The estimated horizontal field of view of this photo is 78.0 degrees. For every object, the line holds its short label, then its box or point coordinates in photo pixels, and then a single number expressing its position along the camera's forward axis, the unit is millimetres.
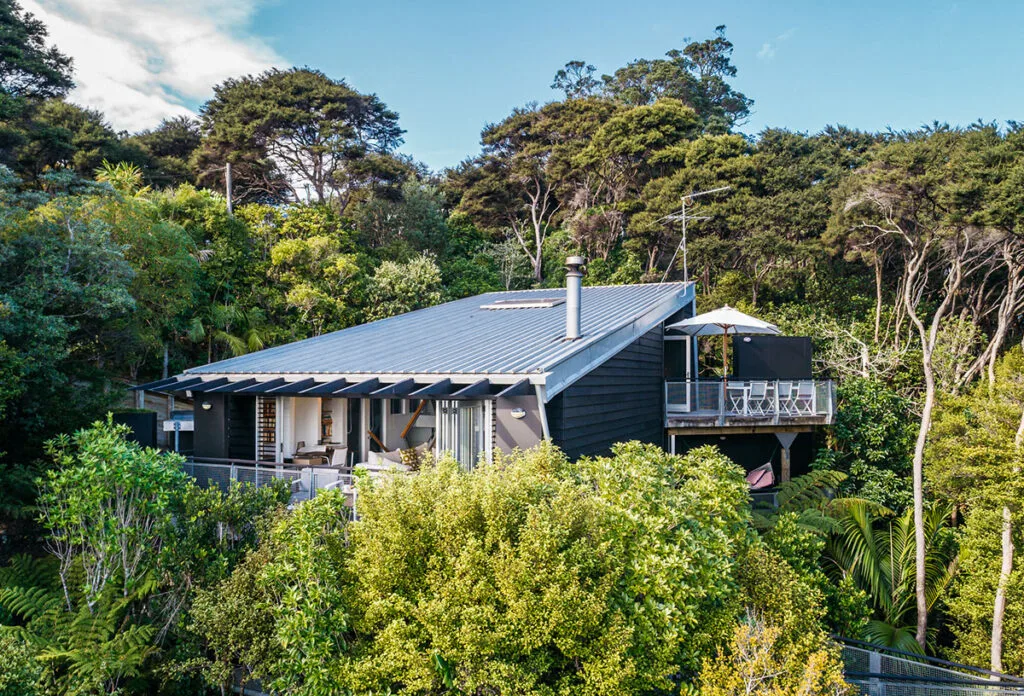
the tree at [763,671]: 4996
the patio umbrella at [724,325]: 13422
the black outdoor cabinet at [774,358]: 15695
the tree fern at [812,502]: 11703
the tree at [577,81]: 43812
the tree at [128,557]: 7078
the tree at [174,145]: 28469
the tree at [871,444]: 15352
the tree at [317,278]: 20578
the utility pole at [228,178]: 25200
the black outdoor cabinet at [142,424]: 12031
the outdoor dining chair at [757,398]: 13914
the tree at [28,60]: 20344
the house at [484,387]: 9203
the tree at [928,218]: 15594
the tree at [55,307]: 9494
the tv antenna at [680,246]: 24875
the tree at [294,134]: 28438
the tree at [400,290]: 22016
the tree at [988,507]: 11078
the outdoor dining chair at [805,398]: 14328
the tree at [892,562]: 12570
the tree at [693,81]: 40969
